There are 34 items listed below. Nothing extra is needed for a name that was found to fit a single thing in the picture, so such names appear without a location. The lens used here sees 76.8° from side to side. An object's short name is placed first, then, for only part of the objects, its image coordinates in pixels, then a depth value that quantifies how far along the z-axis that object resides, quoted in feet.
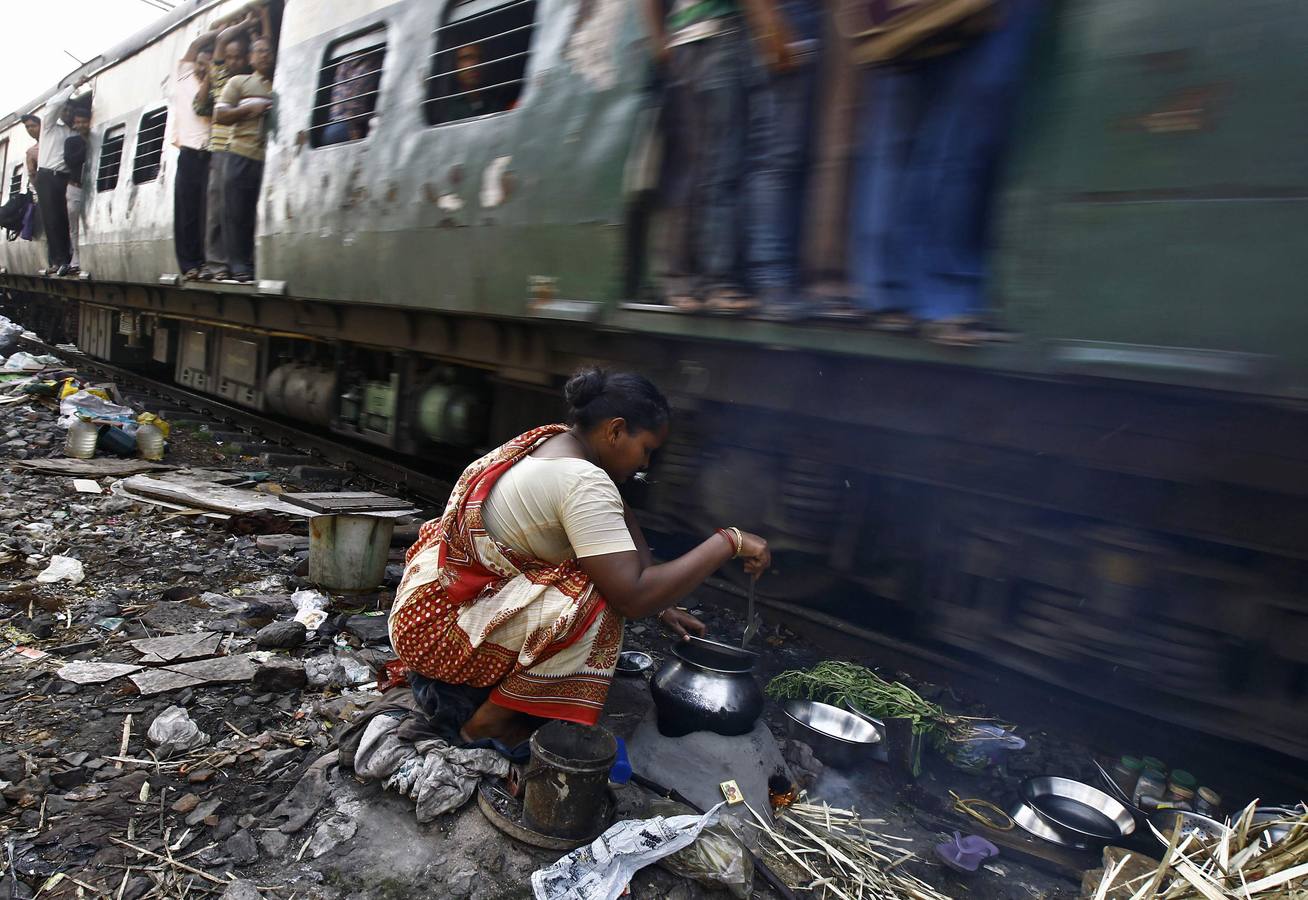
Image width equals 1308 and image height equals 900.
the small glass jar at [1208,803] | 8.78
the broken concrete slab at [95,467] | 18.84
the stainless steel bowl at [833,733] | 9.37
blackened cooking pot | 8.56
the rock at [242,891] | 6.57
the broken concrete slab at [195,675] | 9.73
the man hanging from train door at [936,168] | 8.09
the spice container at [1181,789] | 8.75
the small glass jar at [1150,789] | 8.78
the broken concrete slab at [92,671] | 9.80
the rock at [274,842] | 7.22
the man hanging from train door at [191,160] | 24.20
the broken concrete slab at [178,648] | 10.41
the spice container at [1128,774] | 9.28
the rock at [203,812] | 7.57
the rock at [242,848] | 7.13
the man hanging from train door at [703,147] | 10.29
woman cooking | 7.57
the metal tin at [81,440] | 20.54
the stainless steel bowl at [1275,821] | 6.41
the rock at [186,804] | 7.73
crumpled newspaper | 6.72
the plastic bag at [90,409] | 22.44
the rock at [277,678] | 9.83
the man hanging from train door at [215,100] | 21.81
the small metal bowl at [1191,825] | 7.11
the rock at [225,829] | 7.42
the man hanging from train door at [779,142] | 9.59
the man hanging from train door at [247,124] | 20.90
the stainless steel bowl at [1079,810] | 8.33
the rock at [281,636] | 10.94
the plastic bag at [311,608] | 11.77
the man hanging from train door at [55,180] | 34.53
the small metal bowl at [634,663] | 10.44
